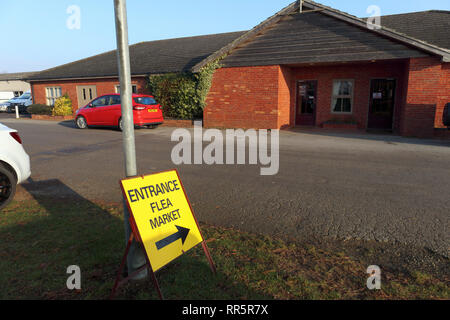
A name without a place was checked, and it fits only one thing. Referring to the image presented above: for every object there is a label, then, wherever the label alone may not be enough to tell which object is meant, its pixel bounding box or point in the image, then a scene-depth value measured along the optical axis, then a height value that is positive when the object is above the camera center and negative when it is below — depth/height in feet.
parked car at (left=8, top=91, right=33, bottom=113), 93.71 -0.72
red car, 45.88 -1.99
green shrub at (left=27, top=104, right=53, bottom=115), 74.90 -2.24
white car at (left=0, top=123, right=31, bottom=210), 15.72 -3.33
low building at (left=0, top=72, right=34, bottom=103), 140.97 +6.31
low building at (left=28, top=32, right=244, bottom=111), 66.28 +6.81
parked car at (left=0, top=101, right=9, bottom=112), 98.63 -1.97
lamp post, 8.52 -0.37
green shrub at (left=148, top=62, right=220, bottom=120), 54.39 +1.32
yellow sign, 8.55 -3.41
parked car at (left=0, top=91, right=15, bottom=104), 120.43 +1.79
